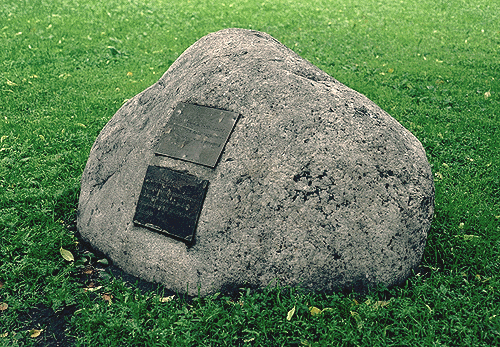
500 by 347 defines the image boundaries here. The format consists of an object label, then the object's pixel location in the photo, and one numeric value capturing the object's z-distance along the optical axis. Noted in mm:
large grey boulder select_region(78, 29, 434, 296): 3090
